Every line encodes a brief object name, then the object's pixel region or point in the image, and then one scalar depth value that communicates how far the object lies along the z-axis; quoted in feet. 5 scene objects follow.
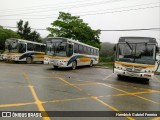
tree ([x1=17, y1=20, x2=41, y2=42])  192.75
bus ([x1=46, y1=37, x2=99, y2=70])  63.77
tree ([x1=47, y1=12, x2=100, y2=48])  130.21
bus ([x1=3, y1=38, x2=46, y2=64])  82.94
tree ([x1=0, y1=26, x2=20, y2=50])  148.44
